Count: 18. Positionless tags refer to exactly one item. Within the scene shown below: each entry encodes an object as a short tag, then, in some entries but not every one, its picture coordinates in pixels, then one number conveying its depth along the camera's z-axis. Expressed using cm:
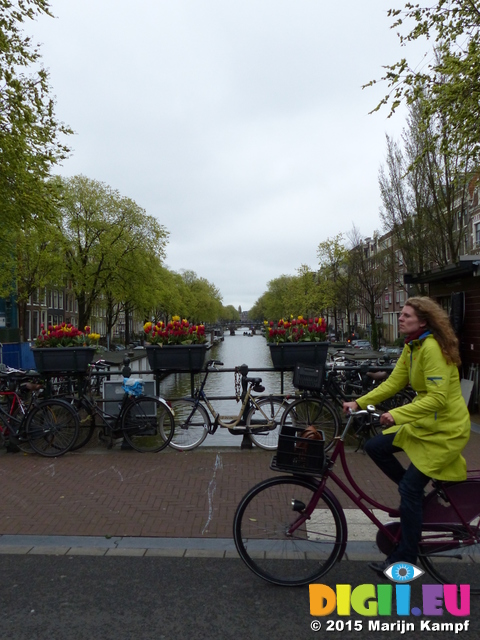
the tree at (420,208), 2692
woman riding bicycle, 335
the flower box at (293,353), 820
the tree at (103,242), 4009
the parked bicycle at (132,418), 748
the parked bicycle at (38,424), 730
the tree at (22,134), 1316
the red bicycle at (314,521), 354
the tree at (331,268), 5625
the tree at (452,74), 1140
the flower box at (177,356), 812
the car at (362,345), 4452
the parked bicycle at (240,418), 754
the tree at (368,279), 4747
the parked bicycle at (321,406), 733
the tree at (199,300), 8800
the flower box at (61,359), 820
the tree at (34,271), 3697
